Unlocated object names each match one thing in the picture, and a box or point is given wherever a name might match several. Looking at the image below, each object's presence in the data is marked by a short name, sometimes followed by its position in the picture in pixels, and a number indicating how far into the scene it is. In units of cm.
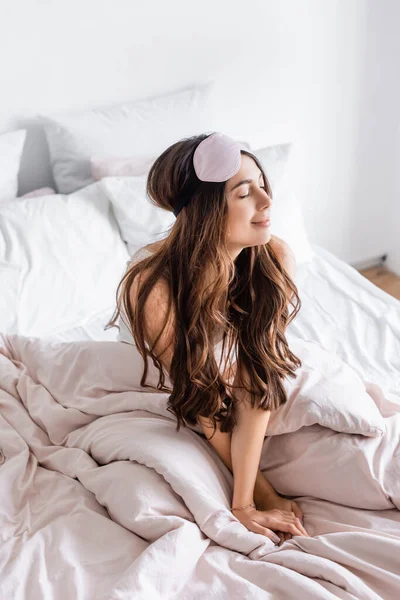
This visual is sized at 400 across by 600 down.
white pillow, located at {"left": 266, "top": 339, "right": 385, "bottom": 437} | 139
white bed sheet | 187
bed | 116
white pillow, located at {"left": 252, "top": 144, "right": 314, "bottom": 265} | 221
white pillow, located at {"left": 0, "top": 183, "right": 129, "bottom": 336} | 192
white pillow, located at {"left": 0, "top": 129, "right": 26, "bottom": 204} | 205
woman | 133
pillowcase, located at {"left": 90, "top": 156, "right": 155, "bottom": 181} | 214
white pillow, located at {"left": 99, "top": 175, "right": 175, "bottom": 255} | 206
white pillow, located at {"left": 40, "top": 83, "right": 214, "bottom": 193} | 215
